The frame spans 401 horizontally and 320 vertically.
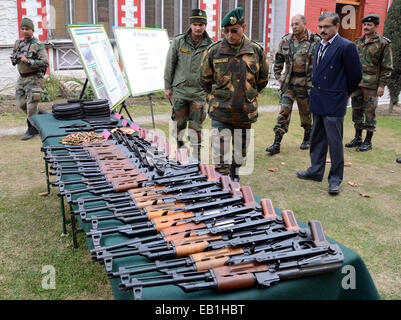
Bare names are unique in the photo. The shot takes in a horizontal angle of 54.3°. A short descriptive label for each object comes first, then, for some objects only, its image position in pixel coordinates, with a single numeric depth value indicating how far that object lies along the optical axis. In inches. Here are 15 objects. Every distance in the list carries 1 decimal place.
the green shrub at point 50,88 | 408.5
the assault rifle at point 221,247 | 72.8
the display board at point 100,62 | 212.1
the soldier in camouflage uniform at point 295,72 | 247.0
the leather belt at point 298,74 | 250.5
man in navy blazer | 181.0
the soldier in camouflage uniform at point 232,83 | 167.2
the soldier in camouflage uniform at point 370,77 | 259.6
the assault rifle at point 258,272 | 67.1
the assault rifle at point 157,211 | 85.0
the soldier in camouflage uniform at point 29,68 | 281.4
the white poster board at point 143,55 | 262.4
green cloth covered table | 67.1
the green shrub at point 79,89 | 409.0
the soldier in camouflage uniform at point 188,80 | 208.7
